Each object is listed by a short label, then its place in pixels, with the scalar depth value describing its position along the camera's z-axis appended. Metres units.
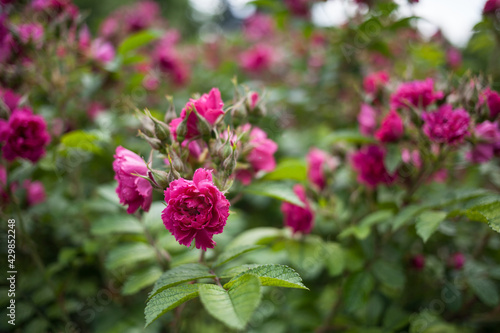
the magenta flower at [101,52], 0.81
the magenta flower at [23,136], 0.61
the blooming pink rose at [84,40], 0.81
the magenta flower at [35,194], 0.74
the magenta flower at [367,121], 0.70
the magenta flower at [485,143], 0.61
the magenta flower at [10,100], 0.66
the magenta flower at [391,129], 0.64
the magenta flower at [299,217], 0.65
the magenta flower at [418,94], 0.62
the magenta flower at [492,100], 0.60
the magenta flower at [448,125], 0.59
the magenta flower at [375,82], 0.69
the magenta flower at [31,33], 0.71
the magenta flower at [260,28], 1.54
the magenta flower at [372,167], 0.66
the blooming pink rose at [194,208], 0.51
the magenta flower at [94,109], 0.87
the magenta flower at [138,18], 1.05
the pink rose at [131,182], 0.54
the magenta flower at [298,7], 0.99
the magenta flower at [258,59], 1.13
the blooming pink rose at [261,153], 0.60
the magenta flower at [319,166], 0.71
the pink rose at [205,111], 0.55
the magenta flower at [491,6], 0.68
